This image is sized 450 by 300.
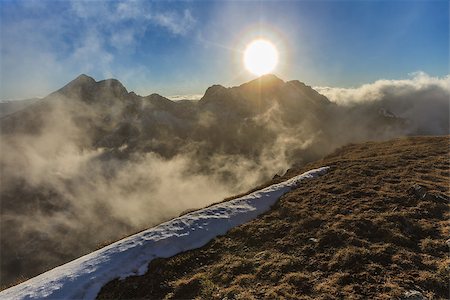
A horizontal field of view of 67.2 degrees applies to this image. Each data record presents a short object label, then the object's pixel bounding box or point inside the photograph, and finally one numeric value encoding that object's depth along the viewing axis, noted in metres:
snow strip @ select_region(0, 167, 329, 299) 20.12
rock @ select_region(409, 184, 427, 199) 25.84
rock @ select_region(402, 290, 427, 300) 14.28
